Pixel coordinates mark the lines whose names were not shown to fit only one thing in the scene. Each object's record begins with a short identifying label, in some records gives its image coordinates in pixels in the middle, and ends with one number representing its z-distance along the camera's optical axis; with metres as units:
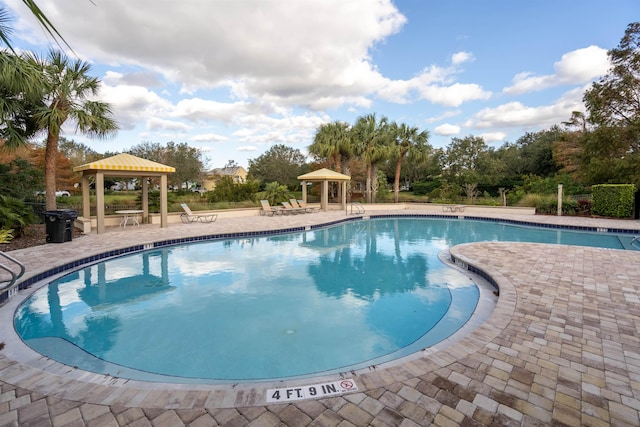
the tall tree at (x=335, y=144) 20.80
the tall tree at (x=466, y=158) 31.66
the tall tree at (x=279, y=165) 30.08
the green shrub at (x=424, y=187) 31.93
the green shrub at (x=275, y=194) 19.31
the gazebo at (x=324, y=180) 18.06
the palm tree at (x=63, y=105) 10.00
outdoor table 12.57
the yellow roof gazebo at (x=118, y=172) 10.76
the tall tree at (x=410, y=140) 21.81
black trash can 8.91
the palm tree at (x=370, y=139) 20.78
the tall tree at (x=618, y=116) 15.47
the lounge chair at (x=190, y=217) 14.25
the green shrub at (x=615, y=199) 14.48
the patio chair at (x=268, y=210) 17.09
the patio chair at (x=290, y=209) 17.62
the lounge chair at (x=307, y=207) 18.52
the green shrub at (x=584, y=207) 15.90
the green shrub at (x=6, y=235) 7.36
